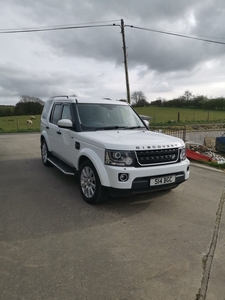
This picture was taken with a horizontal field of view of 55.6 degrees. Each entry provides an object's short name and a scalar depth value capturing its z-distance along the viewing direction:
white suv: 3.32
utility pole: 16.64
